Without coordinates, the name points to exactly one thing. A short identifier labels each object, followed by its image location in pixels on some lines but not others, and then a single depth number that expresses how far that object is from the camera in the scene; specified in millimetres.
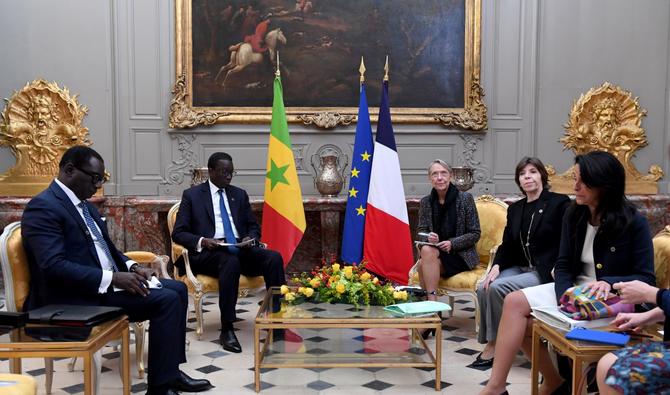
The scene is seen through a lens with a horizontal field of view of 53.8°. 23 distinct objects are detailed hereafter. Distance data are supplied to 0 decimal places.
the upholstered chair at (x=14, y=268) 3385
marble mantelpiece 6918
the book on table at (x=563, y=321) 2866
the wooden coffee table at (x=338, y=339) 3793
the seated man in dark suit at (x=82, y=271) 3312
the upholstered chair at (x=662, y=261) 3486
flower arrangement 4152
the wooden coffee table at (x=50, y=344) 2664
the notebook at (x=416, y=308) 3879
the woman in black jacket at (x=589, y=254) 3189
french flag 5848
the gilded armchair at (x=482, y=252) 5074
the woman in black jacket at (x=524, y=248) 4219
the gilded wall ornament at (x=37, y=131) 7176
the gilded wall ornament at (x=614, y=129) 7617
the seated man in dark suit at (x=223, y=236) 4883
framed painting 7367
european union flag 6102
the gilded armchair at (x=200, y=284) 4980
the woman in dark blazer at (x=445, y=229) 5102
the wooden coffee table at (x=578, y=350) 2635
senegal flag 6039
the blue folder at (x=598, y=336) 2631
